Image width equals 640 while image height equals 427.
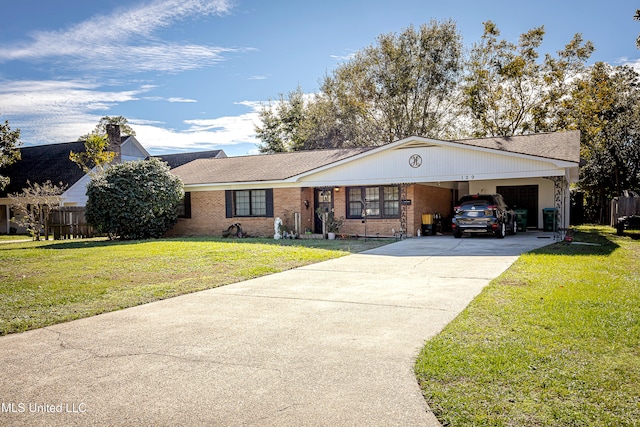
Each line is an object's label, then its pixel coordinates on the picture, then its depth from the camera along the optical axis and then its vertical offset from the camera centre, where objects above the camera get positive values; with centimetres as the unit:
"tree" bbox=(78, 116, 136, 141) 4952 +923
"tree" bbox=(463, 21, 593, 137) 2894 +773
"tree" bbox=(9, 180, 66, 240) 2278 +19
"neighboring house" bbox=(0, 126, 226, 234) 2852 +263
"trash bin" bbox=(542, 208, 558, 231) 2006 -87
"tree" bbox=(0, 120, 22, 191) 2811 +389
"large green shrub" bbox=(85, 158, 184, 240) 1928 +26
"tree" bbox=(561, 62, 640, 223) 2766 +447
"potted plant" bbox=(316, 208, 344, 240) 1940 -97
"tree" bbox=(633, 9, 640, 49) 1106 +442
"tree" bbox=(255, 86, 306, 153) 4431 +800
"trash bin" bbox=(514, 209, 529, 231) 2094 -96
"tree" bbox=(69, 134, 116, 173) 2758 +321
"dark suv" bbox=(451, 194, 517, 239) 1648 -59
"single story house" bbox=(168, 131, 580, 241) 1750 +78
